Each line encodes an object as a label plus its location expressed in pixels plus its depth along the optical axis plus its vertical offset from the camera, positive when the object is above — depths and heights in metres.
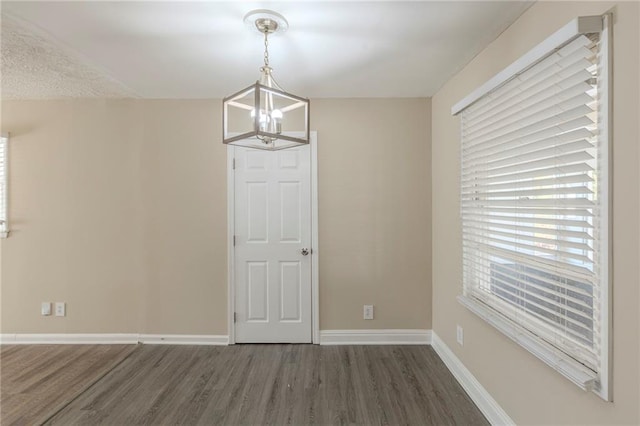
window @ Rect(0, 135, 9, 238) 3.08 +0.29
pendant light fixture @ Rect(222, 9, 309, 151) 1.38 +0.56
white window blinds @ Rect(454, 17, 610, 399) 1.20 +0.05
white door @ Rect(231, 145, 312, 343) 3.06 -0.29
